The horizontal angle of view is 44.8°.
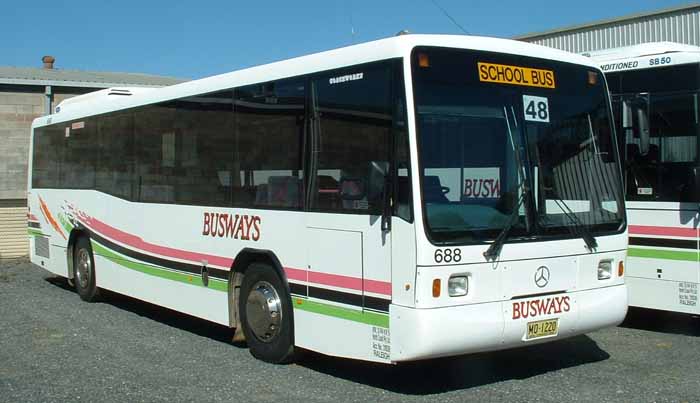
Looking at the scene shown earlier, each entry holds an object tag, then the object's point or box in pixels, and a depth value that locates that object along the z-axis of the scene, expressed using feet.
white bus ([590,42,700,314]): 29.66
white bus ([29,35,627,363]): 21.31
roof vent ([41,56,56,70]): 98.99
